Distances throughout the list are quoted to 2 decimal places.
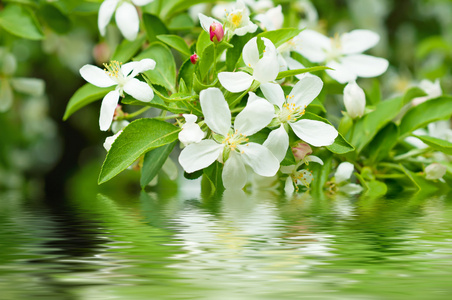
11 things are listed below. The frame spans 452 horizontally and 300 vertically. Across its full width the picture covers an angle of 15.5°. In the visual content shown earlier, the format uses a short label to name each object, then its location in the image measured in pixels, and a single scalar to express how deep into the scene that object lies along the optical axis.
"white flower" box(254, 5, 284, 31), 0.68
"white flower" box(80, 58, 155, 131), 0.61
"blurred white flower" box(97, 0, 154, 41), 0.68
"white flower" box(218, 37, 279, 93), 0.60
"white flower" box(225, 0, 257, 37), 0.62
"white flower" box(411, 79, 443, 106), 0.70
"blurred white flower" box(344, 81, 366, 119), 0.66
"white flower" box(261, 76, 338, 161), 0.61
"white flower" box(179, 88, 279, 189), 0.60
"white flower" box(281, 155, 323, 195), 0.65
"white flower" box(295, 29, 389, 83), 0.70
